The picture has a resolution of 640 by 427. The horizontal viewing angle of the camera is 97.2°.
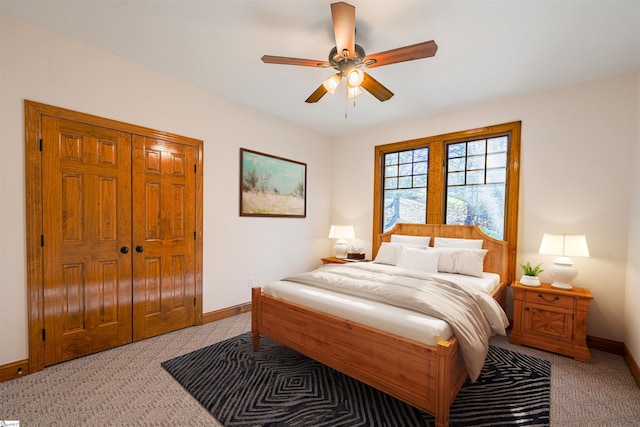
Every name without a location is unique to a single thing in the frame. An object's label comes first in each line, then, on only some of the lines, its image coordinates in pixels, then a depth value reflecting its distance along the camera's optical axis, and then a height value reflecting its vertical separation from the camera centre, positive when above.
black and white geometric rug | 1.83 -1.39
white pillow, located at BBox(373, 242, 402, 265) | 3.68 -0.63
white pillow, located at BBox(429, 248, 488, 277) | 3.16 -0.62
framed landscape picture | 3.81 +0.28
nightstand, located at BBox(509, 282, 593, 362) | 2.61 -1.08
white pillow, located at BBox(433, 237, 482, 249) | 3.49 -0.46
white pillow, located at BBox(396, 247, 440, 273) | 3.28 -0.64
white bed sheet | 1.72 -0.75
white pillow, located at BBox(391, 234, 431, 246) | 3.87 -0.46
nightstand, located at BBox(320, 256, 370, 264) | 4.31 -0.86
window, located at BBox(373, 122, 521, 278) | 3.50 +0.36
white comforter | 1.83 -0.69
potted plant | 2.91 -0.72
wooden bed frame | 1.62 -1.02
